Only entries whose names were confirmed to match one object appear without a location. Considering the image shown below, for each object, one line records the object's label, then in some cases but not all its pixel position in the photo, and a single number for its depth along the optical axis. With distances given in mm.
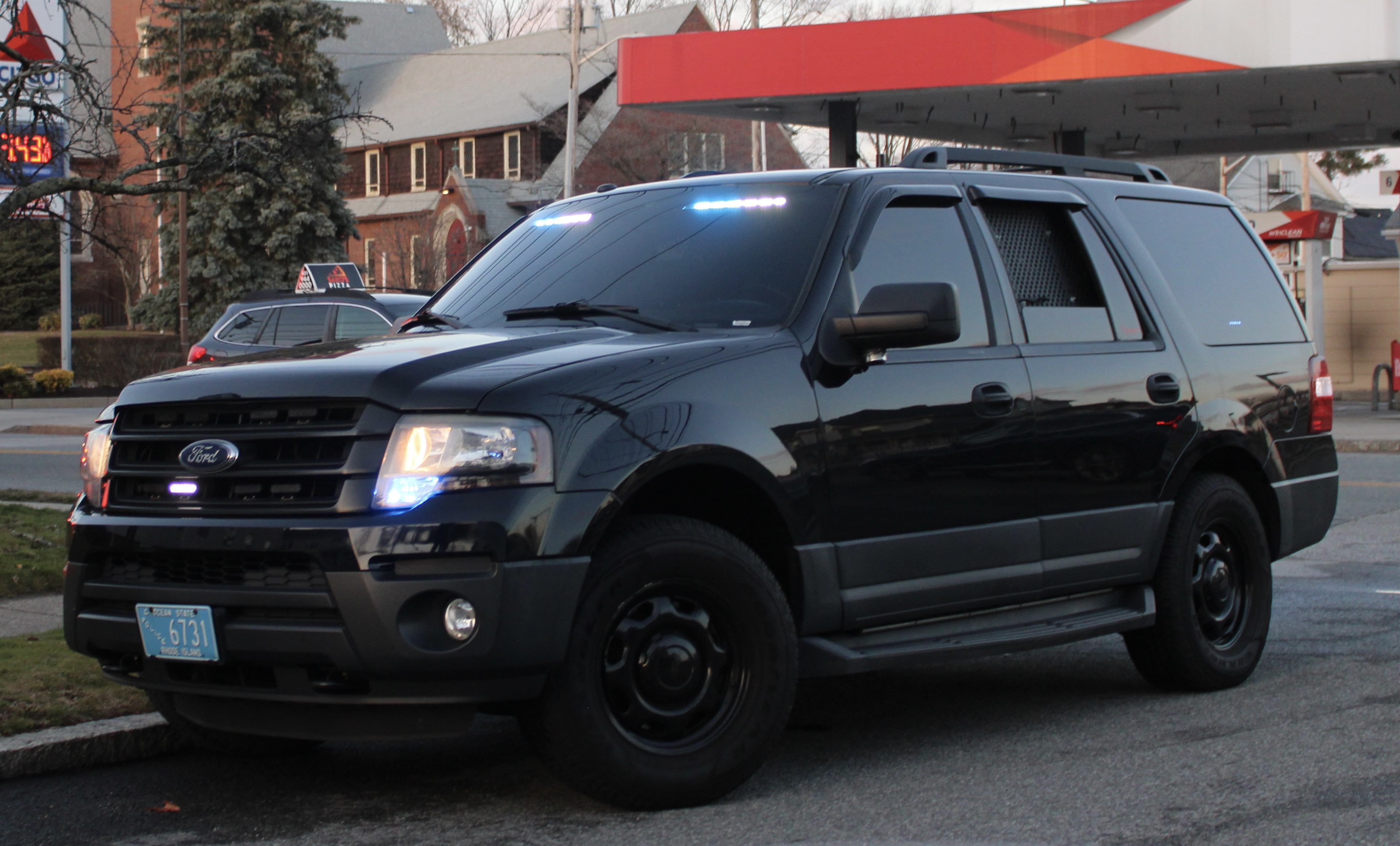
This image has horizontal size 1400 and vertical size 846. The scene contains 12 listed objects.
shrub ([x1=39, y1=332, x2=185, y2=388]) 37562
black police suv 4465
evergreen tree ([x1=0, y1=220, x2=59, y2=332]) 62938
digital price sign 11344
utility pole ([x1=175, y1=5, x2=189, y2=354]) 42344
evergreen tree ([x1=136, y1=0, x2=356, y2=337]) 49312
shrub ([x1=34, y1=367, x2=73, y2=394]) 35094
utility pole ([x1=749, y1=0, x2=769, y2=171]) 43781
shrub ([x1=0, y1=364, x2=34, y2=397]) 34531
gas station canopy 23125
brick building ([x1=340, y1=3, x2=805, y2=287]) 54625
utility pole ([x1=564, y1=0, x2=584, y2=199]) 38750
